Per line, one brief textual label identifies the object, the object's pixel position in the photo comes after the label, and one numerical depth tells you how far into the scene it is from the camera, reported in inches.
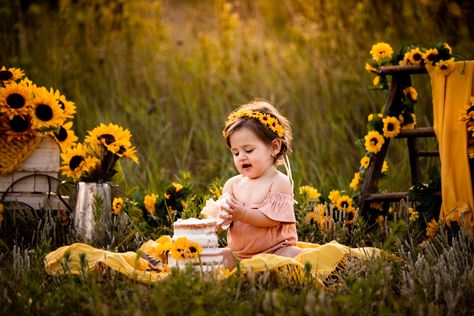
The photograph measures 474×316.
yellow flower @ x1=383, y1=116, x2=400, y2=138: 337.8
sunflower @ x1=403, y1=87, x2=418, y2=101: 348.9
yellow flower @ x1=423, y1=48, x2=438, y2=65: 320.2
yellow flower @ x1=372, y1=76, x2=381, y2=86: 353.0
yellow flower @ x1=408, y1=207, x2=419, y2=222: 329.4
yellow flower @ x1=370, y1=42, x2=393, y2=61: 343.3
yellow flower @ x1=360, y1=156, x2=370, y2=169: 352.0
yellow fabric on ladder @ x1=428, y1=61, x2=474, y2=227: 307.2
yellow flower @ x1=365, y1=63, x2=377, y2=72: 344.3
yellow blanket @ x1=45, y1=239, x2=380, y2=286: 242.1
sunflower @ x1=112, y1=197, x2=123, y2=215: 330.2
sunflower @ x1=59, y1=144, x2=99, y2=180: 317.3
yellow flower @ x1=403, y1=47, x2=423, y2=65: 329.6
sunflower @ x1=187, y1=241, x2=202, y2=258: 249.7
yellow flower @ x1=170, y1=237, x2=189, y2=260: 249.9
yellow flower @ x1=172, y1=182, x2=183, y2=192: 345.1
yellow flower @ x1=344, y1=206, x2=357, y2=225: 335.7
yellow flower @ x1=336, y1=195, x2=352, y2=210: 339.4
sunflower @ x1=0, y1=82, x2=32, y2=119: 317.6
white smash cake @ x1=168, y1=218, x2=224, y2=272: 257.5
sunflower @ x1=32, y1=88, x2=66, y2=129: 322.0
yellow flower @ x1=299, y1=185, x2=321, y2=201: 343.0
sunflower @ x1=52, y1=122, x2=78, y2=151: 332.5
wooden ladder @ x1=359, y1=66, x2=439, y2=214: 338.3
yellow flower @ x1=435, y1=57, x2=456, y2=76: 314.7
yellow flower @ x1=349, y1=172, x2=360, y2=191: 360.9
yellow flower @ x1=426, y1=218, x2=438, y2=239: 308.7
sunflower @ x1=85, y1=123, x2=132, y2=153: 321.5
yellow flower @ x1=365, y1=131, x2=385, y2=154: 339.6
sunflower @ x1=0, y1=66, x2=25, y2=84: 324.4
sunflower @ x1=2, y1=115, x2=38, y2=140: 323.1
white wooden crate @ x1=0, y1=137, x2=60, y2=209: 333.8
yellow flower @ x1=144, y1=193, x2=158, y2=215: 341.7
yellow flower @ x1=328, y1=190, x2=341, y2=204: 344.1
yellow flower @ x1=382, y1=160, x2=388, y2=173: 373.7
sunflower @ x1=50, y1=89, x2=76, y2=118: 329.9
